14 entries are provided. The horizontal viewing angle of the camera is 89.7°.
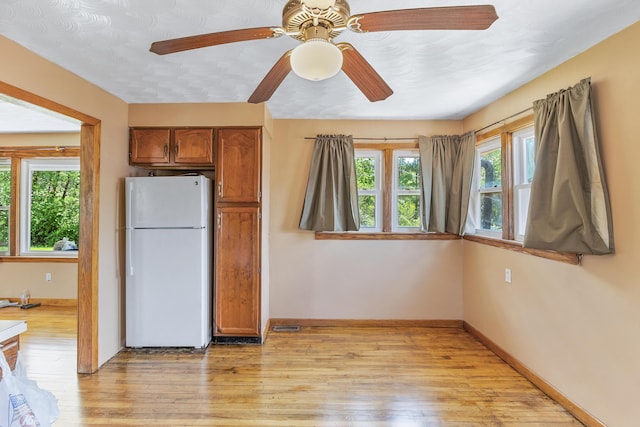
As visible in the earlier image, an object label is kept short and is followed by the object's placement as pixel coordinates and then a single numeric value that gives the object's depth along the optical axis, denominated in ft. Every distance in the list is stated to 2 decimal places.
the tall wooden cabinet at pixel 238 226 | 10.53
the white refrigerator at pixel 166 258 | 9.95
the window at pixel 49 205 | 15.05
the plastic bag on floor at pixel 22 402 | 3.11
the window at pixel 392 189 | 12.60
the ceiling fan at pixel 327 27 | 3.63
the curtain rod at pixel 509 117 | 8.65
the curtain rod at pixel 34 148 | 14.70
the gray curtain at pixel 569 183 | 6.33
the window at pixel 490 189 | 10.55
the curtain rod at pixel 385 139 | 12.42
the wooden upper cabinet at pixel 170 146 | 10.53
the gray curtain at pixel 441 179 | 11.80
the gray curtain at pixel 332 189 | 11.85
